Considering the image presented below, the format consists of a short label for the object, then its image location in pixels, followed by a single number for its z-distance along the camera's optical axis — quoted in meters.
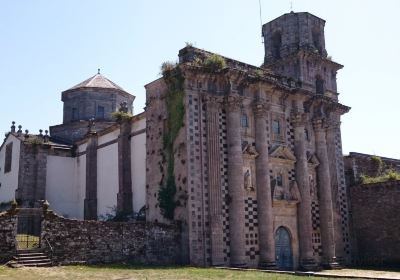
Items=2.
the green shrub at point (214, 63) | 25.25
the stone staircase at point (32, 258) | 18.61
